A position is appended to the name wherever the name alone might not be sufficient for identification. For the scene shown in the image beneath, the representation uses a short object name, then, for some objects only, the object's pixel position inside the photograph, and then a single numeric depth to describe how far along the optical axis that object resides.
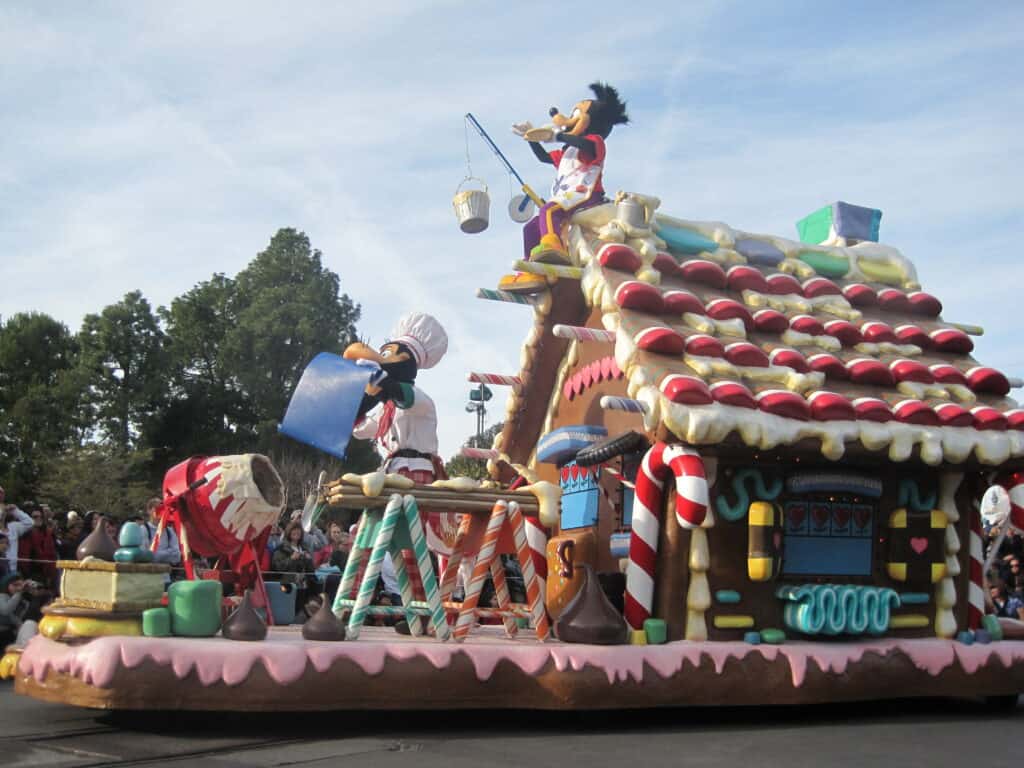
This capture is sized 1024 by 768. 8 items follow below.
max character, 11.12
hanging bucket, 11.66
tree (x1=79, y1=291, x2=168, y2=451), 34.34
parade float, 7.12
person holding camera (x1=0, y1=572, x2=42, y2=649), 9.27
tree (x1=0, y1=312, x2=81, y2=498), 33.12
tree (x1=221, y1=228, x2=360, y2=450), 33.69
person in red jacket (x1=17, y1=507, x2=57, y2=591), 10.93
